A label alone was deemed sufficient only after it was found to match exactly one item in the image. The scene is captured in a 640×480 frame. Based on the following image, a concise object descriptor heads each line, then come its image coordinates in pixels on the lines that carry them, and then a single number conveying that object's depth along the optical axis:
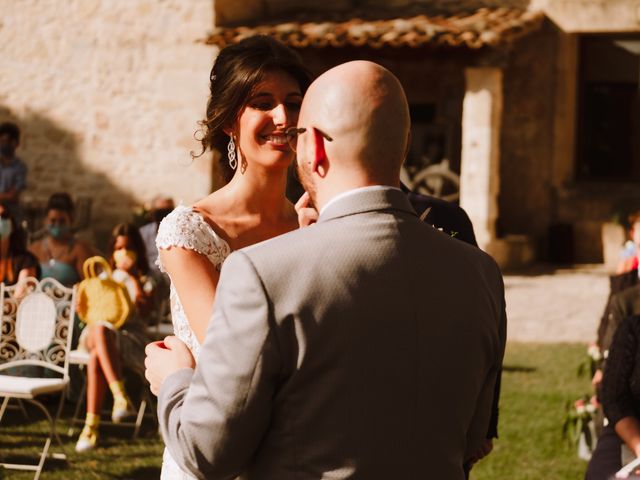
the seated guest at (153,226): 9.66
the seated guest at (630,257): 5.93
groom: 1.89
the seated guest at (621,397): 4.58
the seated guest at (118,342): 7.06
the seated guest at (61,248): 8.50
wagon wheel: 16.61
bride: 2.63
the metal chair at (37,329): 6.52
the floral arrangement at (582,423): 6.41
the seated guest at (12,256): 7.92
